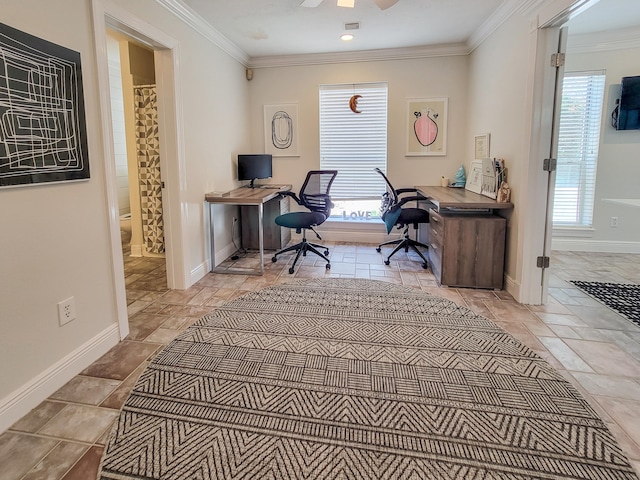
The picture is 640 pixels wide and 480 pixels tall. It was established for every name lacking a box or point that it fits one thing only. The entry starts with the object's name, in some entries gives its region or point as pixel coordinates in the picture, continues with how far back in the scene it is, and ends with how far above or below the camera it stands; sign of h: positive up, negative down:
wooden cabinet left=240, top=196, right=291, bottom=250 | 4.76 -0.63
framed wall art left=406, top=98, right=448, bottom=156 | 4.73 +0.62
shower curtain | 4.22 +0.11
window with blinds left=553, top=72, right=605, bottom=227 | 4.37 +0.32
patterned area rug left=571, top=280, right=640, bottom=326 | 2.89 -1.03
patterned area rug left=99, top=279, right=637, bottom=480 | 1.44 -1.09
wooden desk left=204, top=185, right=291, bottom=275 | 3.71 -0.24
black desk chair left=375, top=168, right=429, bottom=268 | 4.12 -0.45
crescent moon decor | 4.93 +0.94
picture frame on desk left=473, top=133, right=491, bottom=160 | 3.86 +0.31
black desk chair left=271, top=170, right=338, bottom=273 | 4.14 -0.35
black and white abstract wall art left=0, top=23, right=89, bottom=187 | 1.64 +0.31
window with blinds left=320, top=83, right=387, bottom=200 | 4.93 +0.50
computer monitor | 4.59 +0.12
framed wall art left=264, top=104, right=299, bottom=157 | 5.06 +0.62
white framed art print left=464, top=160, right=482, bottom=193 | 3.98 -0.03
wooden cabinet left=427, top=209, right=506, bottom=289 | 3.30 -0.67
